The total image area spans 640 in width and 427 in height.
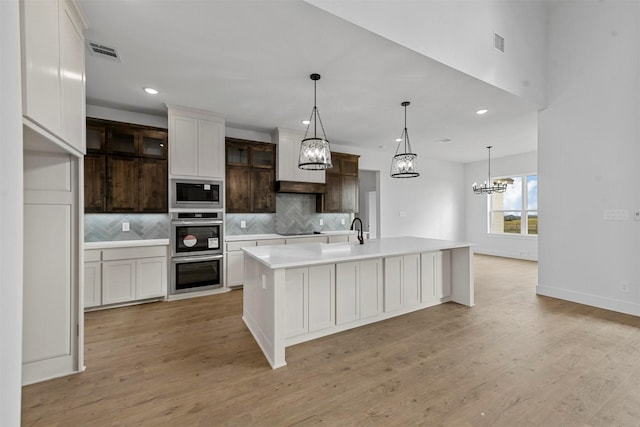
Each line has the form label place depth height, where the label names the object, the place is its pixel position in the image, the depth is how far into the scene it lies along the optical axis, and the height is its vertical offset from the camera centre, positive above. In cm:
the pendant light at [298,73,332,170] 283 +63
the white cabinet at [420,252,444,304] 344 -82
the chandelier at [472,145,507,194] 621 +57
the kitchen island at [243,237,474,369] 233 -76
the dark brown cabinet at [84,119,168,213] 360 +63
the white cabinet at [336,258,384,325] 279 -81
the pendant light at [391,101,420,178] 358 +63
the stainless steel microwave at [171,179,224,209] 398 +30
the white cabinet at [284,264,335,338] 251 -81
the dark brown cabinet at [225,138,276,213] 459 +65
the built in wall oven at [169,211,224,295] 392 -55
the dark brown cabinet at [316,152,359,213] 560 +56
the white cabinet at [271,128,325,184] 491 +107
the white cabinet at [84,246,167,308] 339 -79
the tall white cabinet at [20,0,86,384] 185 -7
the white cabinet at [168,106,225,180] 395 +105
